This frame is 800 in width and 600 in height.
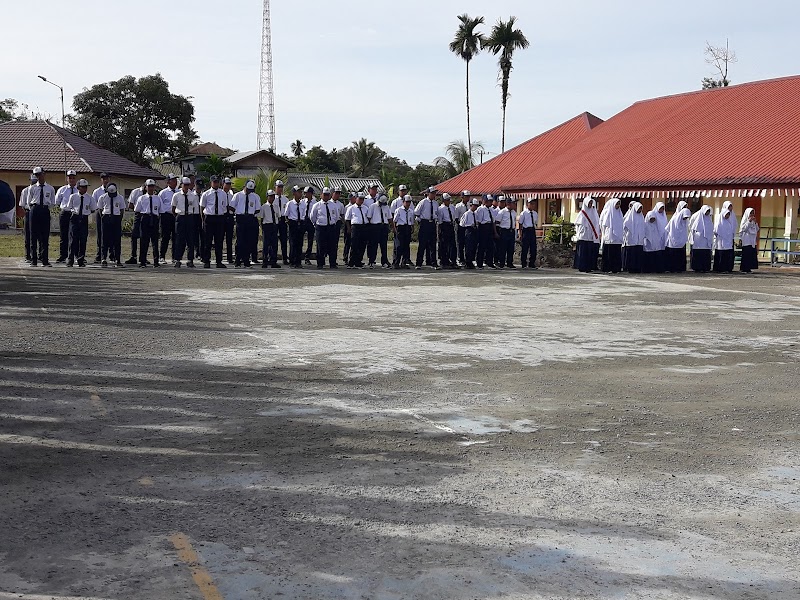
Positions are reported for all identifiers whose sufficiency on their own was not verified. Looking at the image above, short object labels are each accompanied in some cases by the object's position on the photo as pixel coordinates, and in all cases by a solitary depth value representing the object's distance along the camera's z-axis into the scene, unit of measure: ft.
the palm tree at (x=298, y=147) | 324.39
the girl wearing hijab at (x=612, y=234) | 78.23
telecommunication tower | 209.04
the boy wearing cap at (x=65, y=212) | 70.18
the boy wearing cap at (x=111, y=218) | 70.28
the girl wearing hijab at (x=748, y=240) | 79.97
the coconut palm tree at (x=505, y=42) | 201.16
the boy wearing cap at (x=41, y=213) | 69.26
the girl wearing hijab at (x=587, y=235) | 77.41
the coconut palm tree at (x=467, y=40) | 210.18
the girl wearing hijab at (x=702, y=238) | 79.51
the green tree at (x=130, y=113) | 197.57
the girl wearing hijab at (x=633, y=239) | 77.77
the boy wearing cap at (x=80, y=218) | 70.28
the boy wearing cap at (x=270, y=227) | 74.84
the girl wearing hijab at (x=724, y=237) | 79.61
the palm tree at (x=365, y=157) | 259.80
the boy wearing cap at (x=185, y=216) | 71.46
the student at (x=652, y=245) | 78.54
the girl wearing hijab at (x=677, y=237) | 79.56
